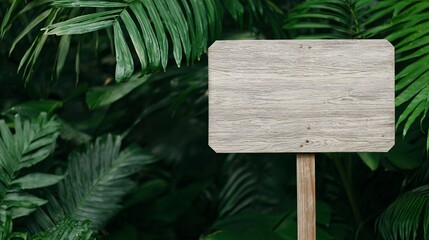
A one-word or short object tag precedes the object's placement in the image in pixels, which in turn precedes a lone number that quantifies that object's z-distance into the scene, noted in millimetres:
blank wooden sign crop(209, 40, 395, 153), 1477
